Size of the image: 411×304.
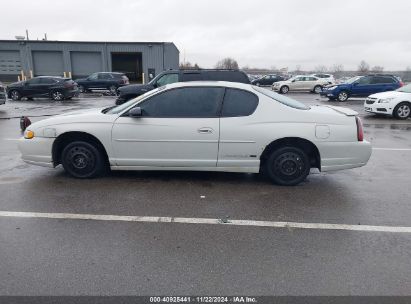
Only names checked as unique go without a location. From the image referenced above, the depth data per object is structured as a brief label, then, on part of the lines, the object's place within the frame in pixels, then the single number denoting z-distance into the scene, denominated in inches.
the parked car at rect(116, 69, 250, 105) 439.2
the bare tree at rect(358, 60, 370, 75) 4095.0
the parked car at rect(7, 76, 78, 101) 808.3
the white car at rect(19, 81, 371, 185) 200.8
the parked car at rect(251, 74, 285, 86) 1559.1
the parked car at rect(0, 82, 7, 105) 575.4
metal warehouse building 1355.8
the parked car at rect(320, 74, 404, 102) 799.1
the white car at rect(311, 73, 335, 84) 1178.2
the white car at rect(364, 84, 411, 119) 499.2
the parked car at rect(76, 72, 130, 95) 1037.8
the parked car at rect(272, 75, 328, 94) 1172.5
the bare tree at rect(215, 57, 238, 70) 3833.2
